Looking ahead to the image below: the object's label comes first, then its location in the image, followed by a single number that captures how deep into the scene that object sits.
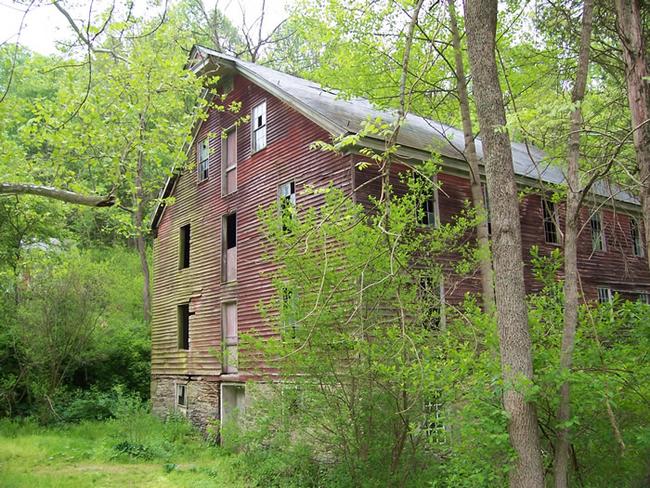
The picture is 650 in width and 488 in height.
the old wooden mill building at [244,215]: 14.52
